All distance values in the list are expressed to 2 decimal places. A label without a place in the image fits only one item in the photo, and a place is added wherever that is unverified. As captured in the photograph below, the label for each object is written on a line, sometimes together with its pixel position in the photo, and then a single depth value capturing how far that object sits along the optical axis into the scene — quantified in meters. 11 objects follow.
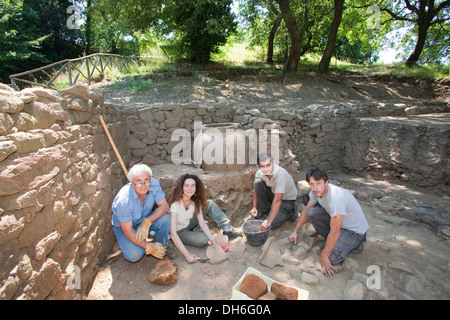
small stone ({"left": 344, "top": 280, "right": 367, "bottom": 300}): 2.38
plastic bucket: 3.16
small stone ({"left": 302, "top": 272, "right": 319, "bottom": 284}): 2.60
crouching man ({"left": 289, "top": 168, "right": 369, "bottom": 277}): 2.68
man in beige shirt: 3.32
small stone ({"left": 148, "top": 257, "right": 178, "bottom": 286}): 2.56
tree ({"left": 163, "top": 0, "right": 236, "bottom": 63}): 8.20
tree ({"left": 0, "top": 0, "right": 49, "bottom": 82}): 9.80
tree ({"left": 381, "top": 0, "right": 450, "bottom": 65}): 10.53
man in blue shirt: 2.70
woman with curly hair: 2.97
